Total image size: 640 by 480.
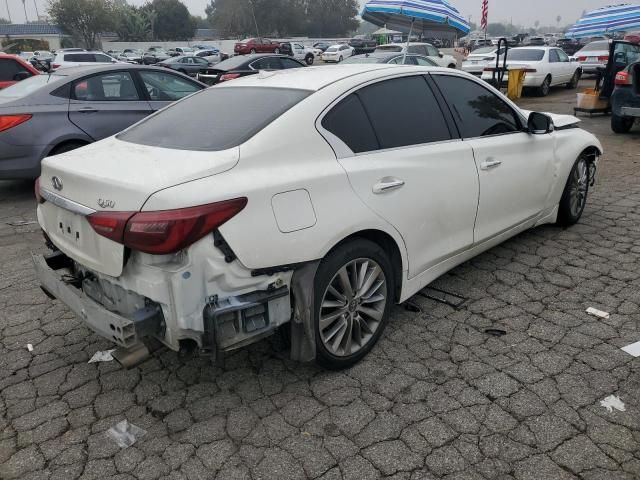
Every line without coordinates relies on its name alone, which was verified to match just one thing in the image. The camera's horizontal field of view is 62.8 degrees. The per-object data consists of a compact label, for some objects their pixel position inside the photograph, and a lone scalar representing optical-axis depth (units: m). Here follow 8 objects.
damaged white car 2.34
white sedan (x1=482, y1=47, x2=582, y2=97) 15.61
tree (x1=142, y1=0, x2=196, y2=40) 79.06
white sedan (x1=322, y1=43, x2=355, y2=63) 39.25
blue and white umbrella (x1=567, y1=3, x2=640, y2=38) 15.06
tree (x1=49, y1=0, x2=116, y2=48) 64.75
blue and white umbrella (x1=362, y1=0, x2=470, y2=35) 11.04
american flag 20.96
